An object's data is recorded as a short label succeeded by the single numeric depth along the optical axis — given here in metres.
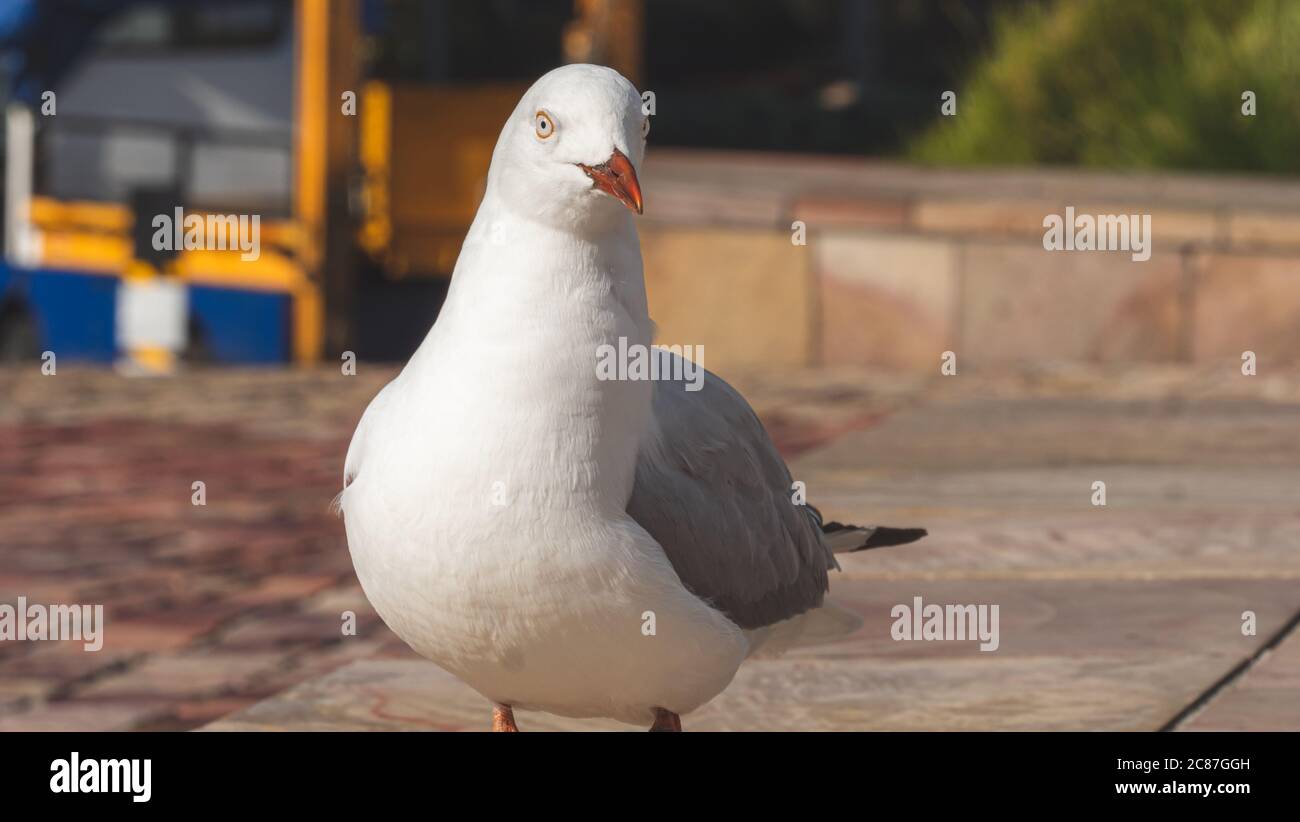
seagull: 2.51
